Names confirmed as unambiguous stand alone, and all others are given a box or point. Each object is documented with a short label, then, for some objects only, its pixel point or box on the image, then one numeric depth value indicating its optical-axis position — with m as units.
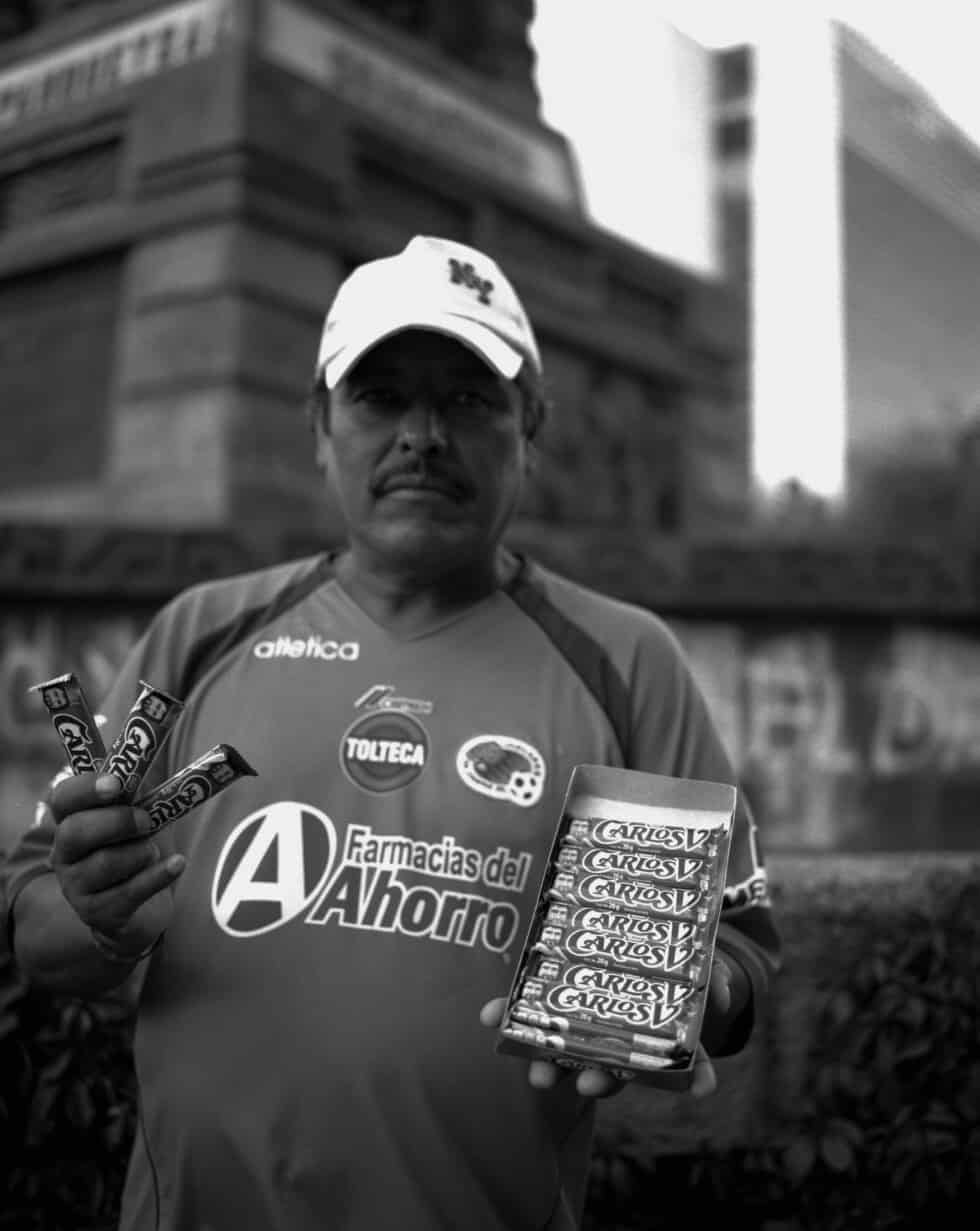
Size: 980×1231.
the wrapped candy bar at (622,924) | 1.68
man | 1.68
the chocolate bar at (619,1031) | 1.54
